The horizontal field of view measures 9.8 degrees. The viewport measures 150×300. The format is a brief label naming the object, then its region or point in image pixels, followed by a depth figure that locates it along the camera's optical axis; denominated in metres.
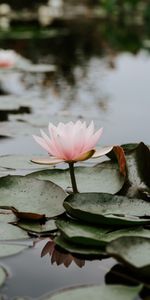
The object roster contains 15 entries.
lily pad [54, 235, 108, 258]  1.32
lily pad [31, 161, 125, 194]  1.54
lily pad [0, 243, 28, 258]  1.33
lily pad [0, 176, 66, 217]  1.46
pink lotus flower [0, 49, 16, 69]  3.41
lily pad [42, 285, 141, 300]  1.18
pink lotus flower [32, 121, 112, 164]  1.43
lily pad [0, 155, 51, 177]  1.70
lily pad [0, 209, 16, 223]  1.44
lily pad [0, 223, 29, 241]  1.38
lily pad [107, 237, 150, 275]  1.24
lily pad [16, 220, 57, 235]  1.40
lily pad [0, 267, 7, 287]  1.24
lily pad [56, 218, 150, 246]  1.32
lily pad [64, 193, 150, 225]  1.38
